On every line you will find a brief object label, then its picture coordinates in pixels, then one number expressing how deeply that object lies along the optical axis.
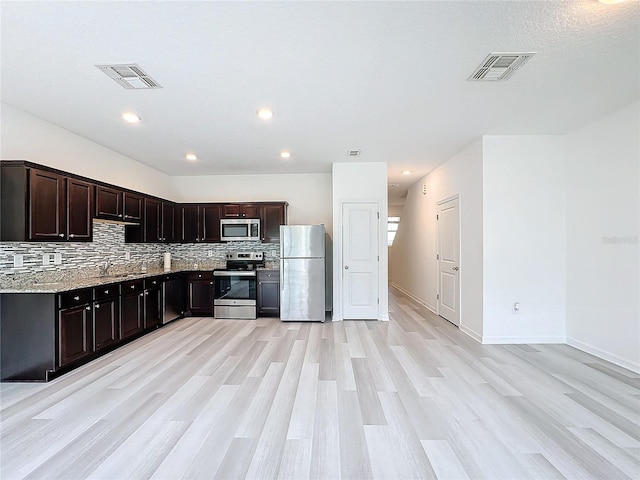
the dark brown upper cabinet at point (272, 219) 5.87
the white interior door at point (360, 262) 5.41
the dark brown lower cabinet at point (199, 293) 5.70
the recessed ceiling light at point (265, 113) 3.25
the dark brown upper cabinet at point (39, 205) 3.00
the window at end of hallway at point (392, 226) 10.98
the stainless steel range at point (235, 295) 5.61
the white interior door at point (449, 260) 4.98
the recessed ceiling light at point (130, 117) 3.37
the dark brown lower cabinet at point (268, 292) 5.65
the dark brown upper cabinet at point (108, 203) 3.90
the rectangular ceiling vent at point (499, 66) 2.32
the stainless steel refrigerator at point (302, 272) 5.37
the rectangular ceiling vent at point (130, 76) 2.46
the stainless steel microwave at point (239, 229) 5.86
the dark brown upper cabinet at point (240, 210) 5.89
